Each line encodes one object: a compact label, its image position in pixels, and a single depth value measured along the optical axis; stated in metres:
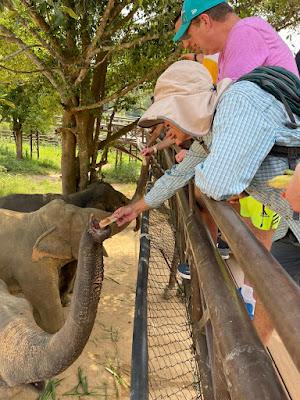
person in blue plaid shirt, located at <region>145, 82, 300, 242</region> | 1.39
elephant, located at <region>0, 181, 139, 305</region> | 5.99
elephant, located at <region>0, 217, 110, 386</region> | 2.38
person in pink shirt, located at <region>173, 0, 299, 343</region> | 2.08
